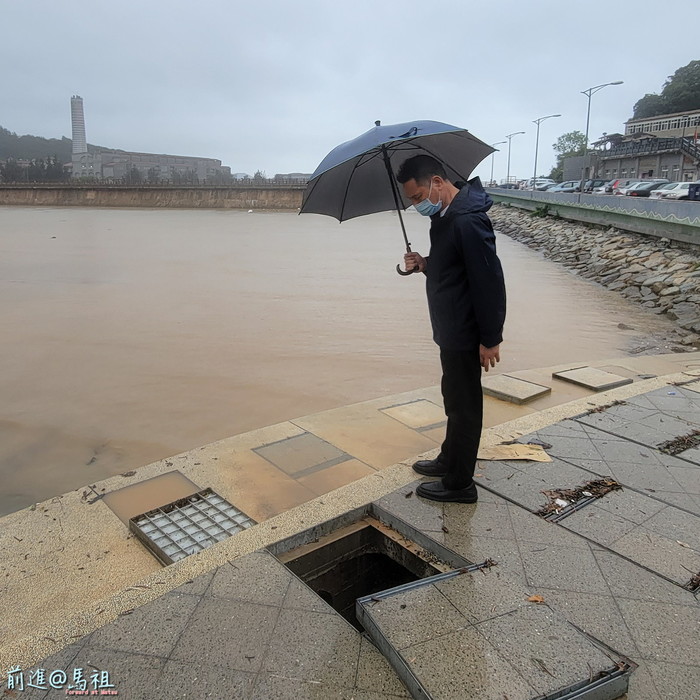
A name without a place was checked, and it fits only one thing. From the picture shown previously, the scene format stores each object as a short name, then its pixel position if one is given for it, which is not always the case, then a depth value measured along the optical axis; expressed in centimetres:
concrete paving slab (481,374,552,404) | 521
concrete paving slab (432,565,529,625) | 217
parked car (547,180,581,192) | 4119
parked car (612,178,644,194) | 3378
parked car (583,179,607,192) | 4112
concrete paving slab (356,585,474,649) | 204
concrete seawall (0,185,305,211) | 6862
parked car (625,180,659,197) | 3004
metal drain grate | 287
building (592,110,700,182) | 5284
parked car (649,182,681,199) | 2608
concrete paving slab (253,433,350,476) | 387
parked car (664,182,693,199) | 2467
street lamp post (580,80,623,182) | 3045
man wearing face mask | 264
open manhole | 270
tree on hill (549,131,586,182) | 10100
